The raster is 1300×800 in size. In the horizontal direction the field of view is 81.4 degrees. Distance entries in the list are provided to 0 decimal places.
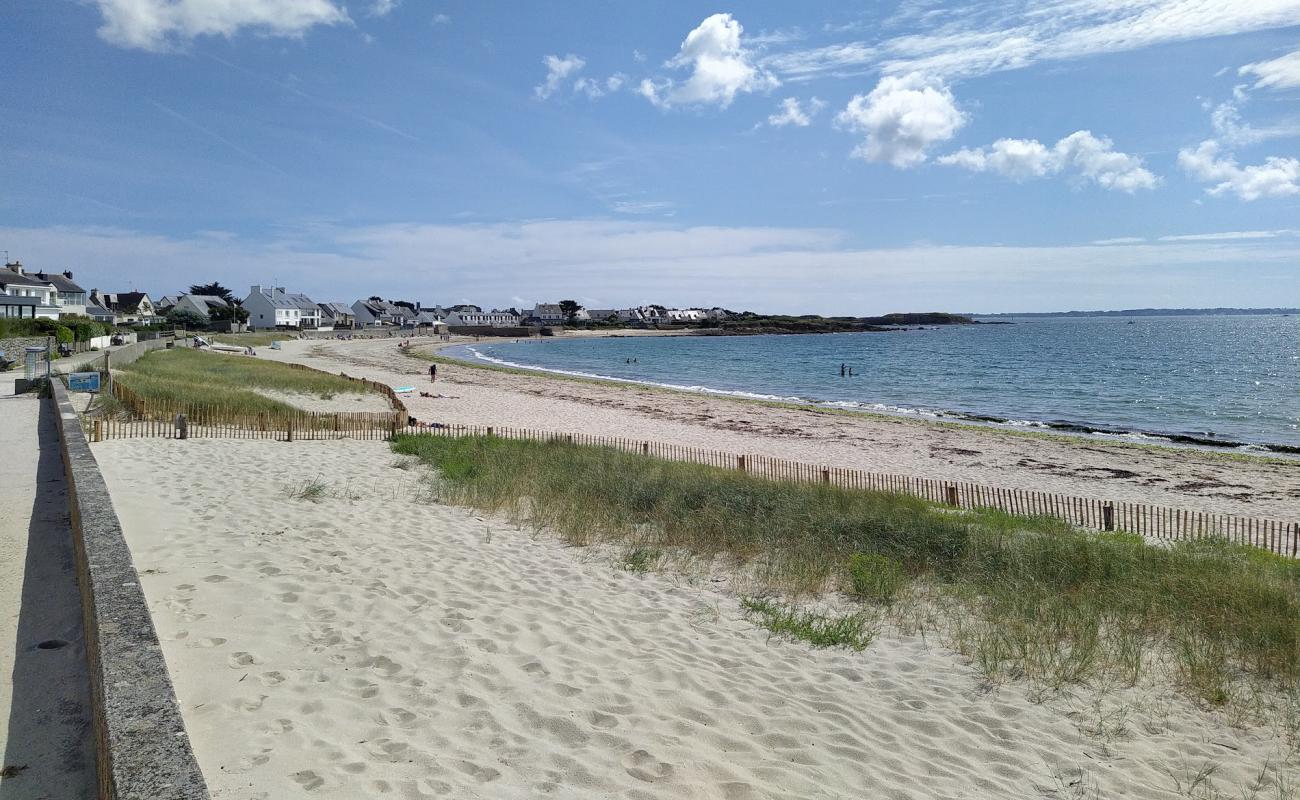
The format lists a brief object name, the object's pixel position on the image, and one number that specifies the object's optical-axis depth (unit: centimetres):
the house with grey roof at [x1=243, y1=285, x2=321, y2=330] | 12244
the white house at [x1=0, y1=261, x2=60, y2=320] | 6739
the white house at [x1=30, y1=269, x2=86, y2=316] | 8444
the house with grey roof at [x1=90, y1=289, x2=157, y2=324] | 11881
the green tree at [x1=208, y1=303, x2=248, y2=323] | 11526
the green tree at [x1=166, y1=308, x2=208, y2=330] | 10188
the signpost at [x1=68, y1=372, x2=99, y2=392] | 2123
